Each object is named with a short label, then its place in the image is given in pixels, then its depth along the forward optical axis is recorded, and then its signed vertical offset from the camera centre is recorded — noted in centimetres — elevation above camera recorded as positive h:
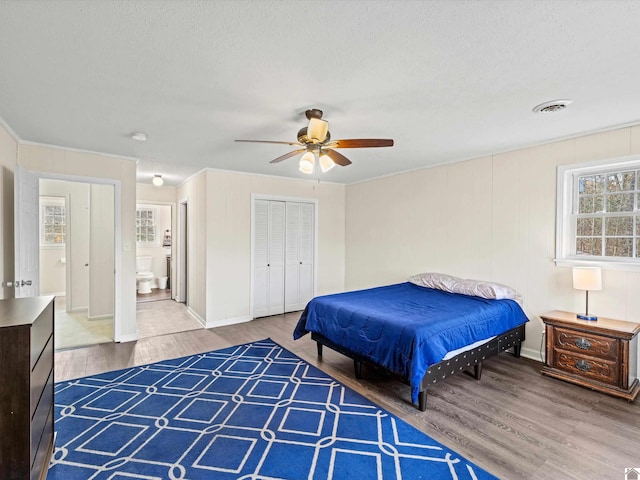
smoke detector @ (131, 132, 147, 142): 331 +105
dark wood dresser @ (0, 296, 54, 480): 137 -69
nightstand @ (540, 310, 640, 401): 277 -104
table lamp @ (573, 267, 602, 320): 301 -38
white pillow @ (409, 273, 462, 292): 406 -56
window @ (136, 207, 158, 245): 793 +26
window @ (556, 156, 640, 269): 314 +26
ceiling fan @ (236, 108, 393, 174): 255 +78
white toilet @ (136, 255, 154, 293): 743 -87
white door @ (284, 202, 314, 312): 579 -34
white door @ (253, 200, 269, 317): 538 -35
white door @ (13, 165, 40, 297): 307 +4
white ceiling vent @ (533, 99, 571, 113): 251 +106
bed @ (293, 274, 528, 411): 257 -82
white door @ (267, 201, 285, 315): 556 -34
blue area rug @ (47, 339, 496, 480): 194 -138
